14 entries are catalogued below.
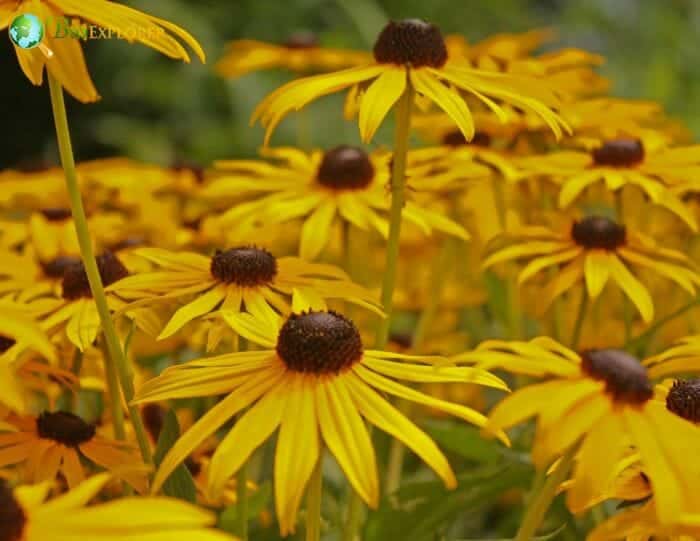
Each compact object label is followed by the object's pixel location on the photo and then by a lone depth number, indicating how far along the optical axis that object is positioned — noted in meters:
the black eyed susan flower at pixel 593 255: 0.69
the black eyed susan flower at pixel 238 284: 0.64
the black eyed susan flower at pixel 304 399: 0.56
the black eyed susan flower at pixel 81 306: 0.65
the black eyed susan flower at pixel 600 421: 0.55
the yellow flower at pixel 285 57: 0.83
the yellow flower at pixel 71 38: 0.59
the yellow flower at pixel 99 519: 0.53
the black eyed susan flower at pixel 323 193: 0.72
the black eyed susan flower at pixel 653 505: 0.56
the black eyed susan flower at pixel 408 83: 0.63
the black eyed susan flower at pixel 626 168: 0.71
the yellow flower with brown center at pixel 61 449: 0.62
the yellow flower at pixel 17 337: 0.55
